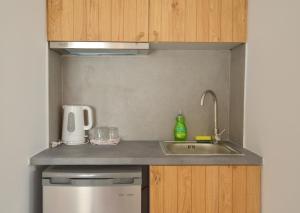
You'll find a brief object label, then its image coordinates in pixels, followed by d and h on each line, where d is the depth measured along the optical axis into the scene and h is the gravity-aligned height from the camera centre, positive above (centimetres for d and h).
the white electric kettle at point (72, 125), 192 -21
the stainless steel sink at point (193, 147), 193 -39
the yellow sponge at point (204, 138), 203 -32
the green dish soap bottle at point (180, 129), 205 -26
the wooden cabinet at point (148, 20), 176 +50
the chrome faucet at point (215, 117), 202 -16
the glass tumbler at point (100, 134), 197 -29
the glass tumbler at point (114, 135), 197 -30
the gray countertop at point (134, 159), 152 -36
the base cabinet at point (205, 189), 153 -54
